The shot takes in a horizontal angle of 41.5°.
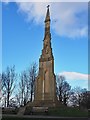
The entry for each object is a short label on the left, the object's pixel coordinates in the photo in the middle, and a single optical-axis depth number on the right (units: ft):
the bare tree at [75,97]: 129.55
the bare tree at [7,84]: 92.82
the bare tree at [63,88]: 116.64
